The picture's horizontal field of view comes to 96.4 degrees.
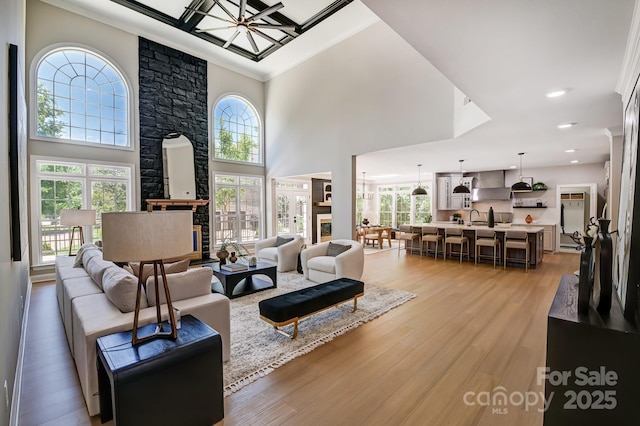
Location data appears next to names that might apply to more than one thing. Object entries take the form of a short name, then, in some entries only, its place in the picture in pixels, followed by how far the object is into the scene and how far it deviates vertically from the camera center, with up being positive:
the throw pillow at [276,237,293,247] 6.28 -0.78
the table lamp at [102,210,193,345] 1.51 -0.18
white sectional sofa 1.89 -0.81
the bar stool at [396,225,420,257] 7.91 -0.78
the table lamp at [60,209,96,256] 4.81 -0.22
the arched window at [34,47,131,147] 5.57 +2.20
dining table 9.21 -0.89
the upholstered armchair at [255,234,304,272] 5.86 -0.97
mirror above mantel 6.97 +0.93
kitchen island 6.35 -0.80
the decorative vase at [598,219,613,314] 1.56 -0.37
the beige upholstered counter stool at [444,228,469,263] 6.99 -0.79
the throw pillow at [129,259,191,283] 2.48 -0.57
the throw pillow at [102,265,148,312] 2.13 -0.66
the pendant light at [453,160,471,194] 7.33 +0.44
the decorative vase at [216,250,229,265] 4.64 -0.82
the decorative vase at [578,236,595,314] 1.62 -0.44
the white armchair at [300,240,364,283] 4.59 -0.94
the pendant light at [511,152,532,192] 6.97 +0.48
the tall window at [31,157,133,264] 5.46 +0.20
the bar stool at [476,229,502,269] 6.54 -0.79
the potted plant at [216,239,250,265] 4.64 -0.81
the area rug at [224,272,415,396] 2.41 -1.36
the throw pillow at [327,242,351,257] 5.14 -0.79
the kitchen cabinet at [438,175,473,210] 9.72 +0.36
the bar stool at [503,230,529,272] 6.08 -0.78
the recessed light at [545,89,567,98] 3.09 +1.25
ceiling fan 4.90 +3.44
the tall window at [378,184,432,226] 11.45 +0.00
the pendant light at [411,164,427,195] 8.00 +0.42
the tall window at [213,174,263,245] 8.18 -0.09
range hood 9.13 +0.61
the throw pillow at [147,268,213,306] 2.30 -0.69
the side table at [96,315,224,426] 1.53 -1.00
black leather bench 2.87 -1.04
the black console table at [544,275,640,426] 1.40 -0.84
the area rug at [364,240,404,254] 8.73 -1.38
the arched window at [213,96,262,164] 8.21 +2.22
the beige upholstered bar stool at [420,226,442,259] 7.39 -0.78
